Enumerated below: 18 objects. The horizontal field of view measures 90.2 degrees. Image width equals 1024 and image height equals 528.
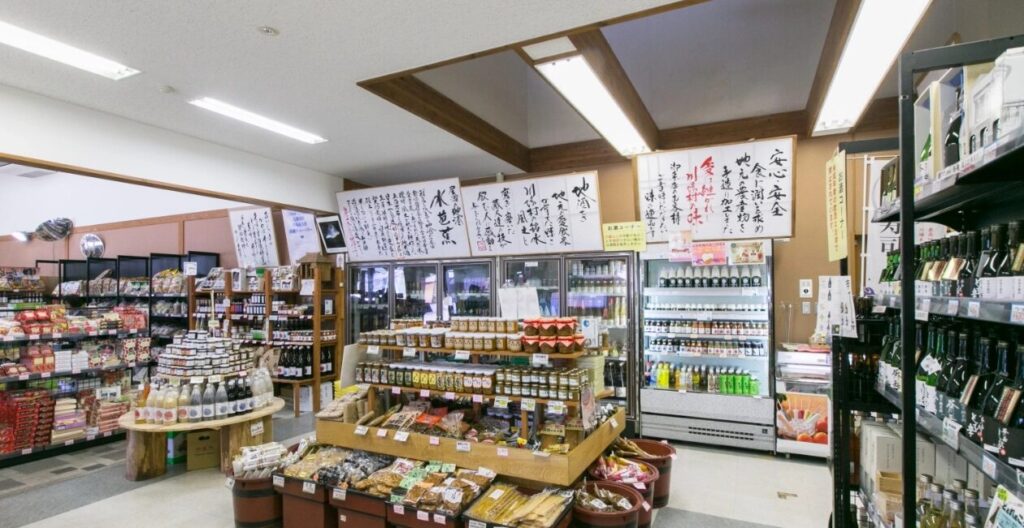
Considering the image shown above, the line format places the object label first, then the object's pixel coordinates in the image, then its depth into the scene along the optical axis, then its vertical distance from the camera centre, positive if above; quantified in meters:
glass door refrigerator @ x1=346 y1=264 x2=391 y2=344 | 7.26 -0.48
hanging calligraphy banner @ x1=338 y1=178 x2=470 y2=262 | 6.40 +0.58
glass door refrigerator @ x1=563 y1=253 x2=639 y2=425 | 5.53 -0.49
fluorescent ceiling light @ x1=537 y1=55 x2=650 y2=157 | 3.48 +1.30
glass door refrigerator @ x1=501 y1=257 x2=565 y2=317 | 6.19 -0.15
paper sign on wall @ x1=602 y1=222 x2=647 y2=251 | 5.38 +0.30
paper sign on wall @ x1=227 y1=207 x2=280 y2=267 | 7.82 +0.45
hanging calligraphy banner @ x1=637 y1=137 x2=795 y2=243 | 4.89 +0.74
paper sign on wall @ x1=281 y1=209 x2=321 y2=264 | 7.55 +0.48
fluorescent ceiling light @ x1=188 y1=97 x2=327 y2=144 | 4.21 +1.32
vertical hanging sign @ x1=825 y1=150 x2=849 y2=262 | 2.67 +0.31
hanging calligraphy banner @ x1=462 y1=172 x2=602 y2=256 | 5.67 +0.58
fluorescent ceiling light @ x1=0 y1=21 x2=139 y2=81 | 3.04 +1.38
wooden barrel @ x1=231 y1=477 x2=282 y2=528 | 3.56 -1.65
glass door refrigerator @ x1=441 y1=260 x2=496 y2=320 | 6.63 -0.31
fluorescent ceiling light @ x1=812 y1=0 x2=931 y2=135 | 2.63 +1.28
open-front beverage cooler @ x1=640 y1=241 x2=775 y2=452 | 5.09 -0.96
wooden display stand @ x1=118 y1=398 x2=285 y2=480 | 4.47 -1.58
